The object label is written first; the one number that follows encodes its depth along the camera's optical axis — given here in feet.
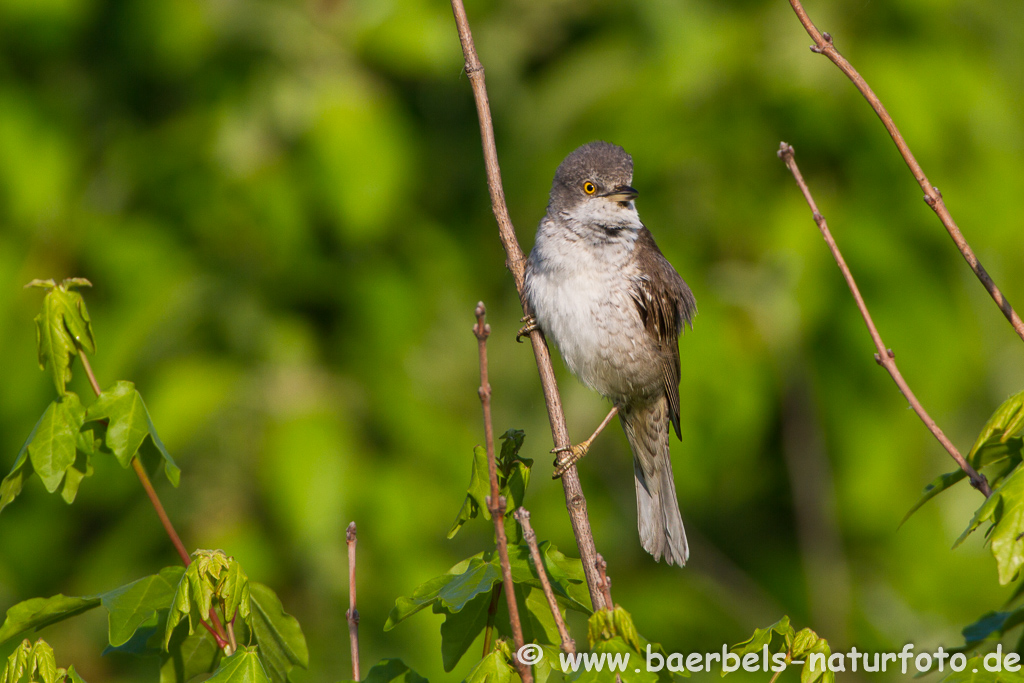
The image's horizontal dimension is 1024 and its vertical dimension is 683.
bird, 25.79
